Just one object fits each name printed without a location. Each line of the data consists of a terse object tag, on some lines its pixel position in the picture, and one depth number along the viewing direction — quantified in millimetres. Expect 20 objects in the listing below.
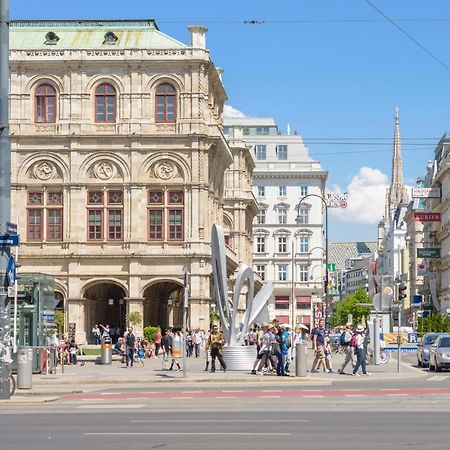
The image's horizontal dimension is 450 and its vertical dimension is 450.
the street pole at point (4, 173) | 28203
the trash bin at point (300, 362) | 36688
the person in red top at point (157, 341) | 62656
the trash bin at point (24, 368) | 30469
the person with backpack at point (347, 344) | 39969
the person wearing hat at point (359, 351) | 39000
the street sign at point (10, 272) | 28547
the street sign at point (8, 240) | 28219
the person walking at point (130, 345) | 48344
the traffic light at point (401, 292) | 42875
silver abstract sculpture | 42656
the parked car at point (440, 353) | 43031
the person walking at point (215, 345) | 39938
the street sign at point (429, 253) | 119000
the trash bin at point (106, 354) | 51438
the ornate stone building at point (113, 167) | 74625
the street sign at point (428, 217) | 120850
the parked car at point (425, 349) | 47562
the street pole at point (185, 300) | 36375
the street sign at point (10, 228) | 28225
